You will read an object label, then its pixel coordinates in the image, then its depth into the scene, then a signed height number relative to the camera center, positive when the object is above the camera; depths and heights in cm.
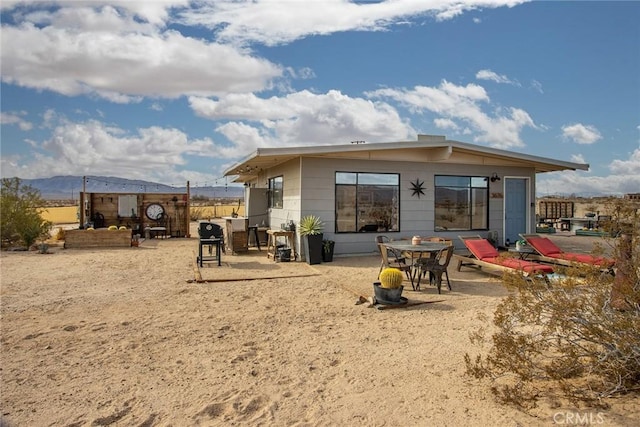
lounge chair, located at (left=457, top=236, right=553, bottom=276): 643 -77
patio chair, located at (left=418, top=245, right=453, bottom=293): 647 -79
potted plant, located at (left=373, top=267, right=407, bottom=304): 550 -94
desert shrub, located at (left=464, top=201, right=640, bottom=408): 278 -77
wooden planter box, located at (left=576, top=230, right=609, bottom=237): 1663 -68
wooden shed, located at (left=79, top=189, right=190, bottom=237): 1477 +6
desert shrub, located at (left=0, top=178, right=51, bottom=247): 1205 -12
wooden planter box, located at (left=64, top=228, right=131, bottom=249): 1233 -76
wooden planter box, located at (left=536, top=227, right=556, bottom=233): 1779 -62
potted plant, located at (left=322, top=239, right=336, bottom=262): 944 -79
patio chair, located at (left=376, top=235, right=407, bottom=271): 743 -66
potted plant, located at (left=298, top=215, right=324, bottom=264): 925 -55
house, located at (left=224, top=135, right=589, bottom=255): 989 +65
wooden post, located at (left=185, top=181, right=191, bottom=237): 1562 -23
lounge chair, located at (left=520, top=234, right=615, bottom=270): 798 -64
